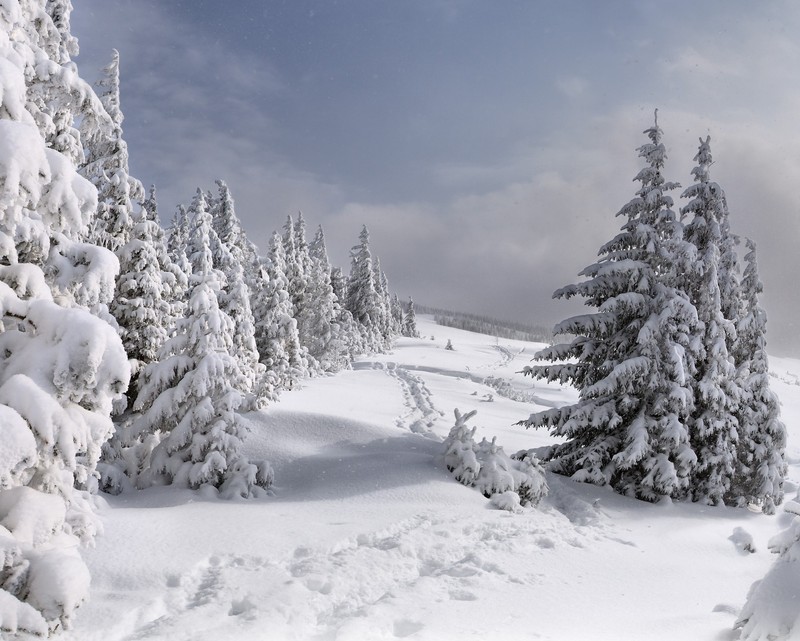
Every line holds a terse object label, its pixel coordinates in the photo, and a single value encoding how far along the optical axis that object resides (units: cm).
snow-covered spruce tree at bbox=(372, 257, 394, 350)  6838
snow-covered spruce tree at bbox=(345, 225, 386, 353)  6216
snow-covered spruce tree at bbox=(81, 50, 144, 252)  1705
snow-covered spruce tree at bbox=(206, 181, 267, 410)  1953
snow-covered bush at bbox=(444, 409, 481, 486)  1172
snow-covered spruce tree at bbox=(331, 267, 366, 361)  5438
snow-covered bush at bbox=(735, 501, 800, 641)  496
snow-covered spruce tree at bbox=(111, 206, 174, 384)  1723
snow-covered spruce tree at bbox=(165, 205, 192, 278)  2245
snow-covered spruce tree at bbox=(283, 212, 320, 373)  4125
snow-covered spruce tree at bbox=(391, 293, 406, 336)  9718
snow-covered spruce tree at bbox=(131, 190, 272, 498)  1173
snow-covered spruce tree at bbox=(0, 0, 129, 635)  456
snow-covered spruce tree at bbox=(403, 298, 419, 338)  11077
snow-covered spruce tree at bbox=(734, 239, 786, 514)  1584
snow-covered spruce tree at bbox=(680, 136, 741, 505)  1478
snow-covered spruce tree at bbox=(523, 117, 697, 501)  1383
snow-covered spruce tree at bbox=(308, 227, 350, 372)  4462
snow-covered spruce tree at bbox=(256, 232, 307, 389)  3094
